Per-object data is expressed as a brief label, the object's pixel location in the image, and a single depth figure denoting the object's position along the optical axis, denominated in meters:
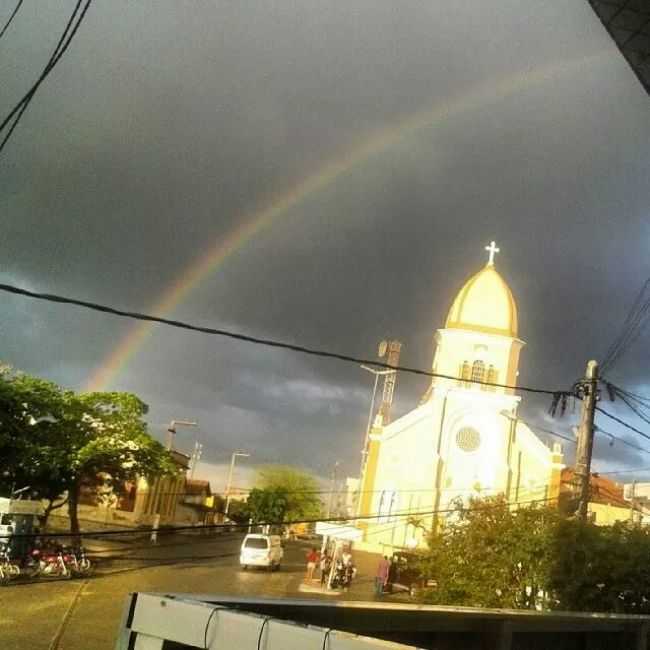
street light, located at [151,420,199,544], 41.54
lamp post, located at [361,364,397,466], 52.62
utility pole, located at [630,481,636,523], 46.34
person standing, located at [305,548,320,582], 33.44
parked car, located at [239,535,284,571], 34.72
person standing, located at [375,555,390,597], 30.00
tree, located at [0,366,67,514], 28.50
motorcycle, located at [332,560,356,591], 30.61
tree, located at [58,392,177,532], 29.83
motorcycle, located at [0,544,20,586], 23.06
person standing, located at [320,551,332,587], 31.42
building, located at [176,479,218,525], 80.42
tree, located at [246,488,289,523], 79.06
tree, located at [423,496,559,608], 16.61
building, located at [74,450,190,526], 54.28
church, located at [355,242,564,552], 48.88
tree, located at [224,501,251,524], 84.12
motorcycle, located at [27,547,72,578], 24.97
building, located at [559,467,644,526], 51.37
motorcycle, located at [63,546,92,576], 25.64
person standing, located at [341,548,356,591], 31.11
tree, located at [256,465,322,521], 86.50
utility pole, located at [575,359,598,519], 16.12
